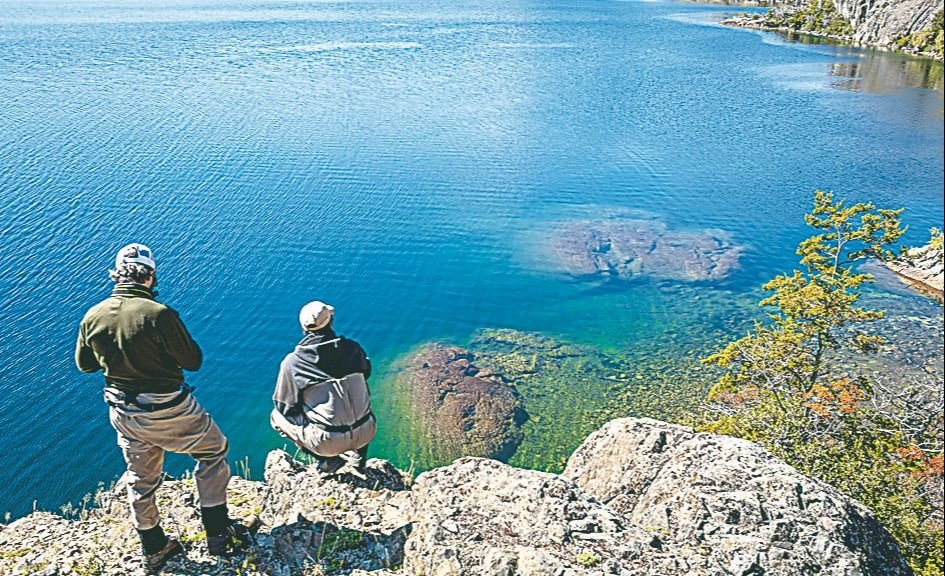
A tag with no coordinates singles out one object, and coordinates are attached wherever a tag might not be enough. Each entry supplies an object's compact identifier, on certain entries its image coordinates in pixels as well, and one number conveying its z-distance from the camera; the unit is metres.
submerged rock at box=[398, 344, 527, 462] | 18.33
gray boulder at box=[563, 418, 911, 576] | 6.46
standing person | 6.02
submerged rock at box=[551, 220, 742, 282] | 28.84
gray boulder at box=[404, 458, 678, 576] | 6.00
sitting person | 7.55
